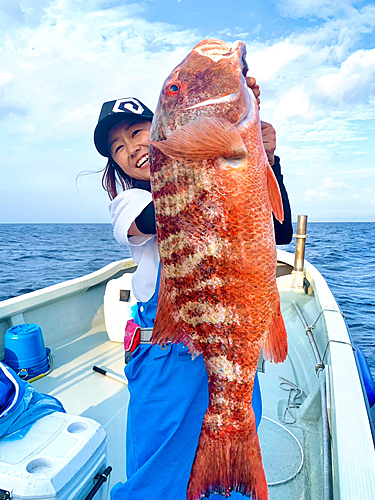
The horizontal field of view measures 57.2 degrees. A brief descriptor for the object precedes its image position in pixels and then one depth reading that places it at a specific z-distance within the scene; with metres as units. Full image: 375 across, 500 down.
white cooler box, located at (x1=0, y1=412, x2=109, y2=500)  1.66
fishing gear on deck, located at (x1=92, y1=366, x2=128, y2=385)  4.07
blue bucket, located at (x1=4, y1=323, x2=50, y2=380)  3.80
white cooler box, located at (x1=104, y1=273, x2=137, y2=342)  4.86
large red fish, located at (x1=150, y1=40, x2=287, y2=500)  1.17
